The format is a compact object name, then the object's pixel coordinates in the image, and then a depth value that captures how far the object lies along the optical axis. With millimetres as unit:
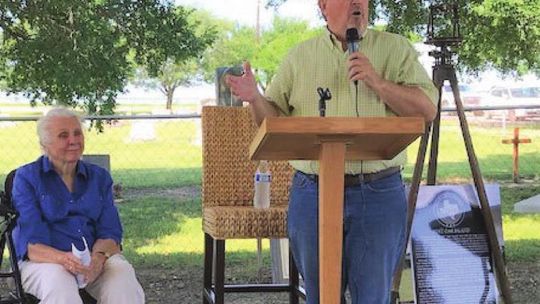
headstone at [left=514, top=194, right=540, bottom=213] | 4488
